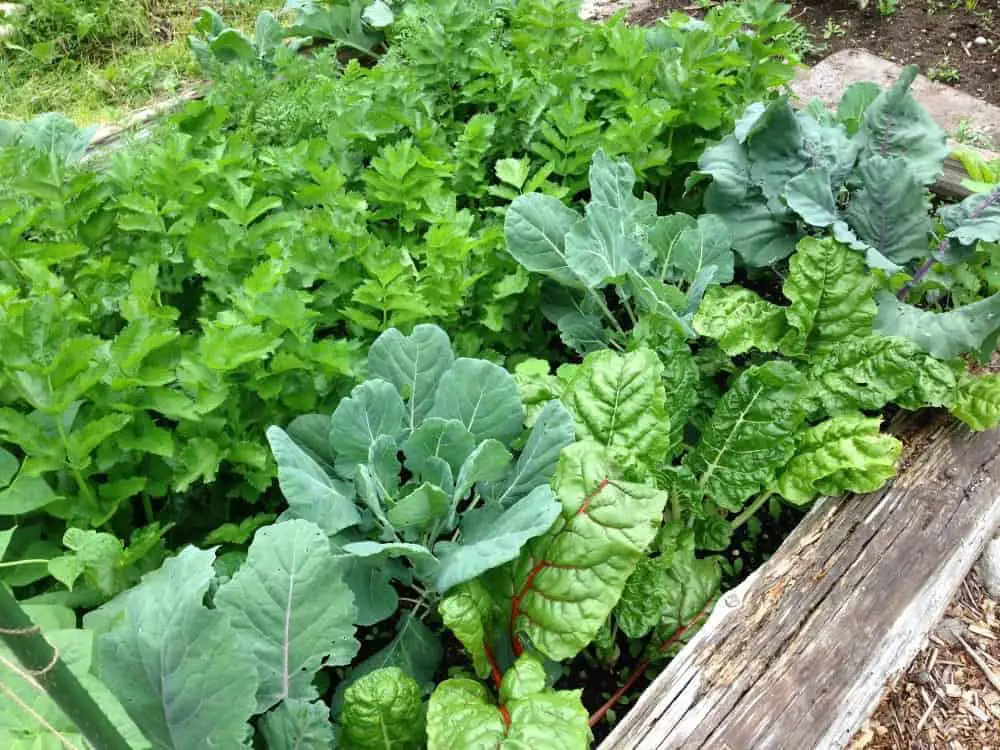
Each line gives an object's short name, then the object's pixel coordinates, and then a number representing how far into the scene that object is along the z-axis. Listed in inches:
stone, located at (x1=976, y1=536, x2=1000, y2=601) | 93.6
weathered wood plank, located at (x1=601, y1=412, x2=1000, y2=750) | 63.2
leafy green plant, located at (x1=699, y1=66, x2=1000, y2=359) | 89.4
